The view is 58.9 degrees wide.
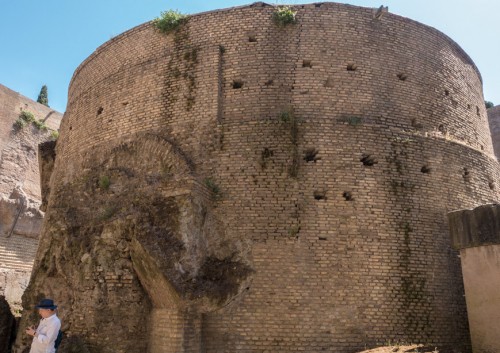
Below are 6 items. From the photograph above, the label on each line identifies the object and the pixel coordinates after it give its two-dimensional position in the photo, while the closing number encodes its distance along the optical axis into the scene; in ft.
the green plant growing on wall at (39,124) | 79.00
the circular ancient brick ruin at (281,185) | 29.04
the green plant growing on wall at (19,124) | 75.46
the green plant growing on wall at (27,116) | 76.89
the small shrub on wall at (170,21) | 39.60
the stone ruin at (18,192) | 64.82
